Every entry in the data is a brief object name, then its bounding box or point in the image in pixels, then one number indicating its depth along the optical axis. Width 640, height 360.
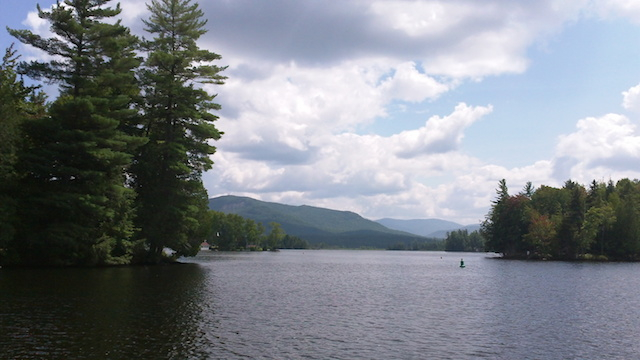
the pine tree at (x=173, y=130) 58.97
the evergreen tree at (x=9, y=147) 42.83
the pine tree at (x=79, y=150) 46.75
